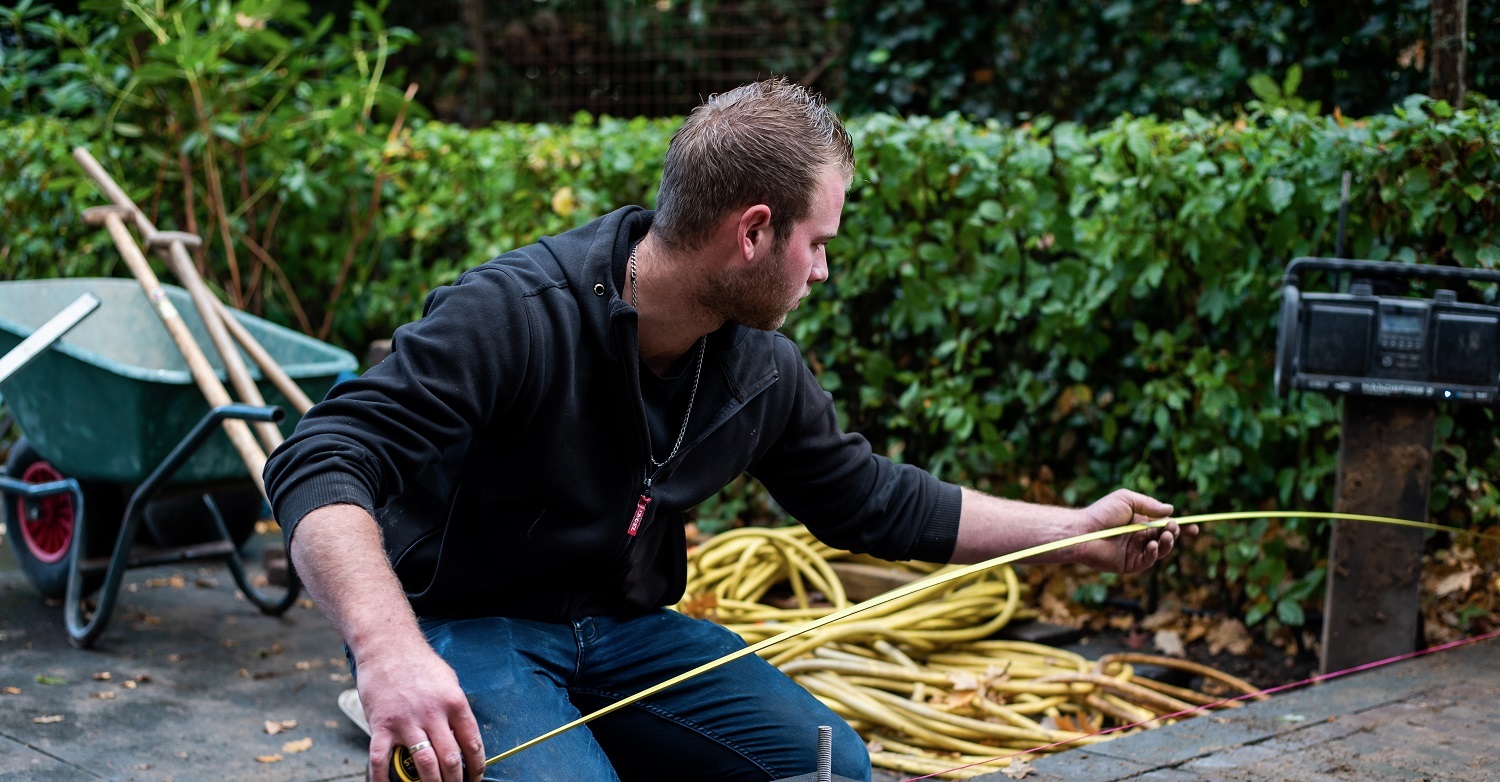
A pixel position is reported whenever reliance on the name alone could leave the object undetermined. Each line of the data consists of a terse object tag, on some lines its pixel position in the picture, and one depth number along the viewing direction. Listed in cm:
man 202
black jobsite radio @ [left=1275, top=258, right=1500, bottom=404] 338
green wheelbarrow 397
